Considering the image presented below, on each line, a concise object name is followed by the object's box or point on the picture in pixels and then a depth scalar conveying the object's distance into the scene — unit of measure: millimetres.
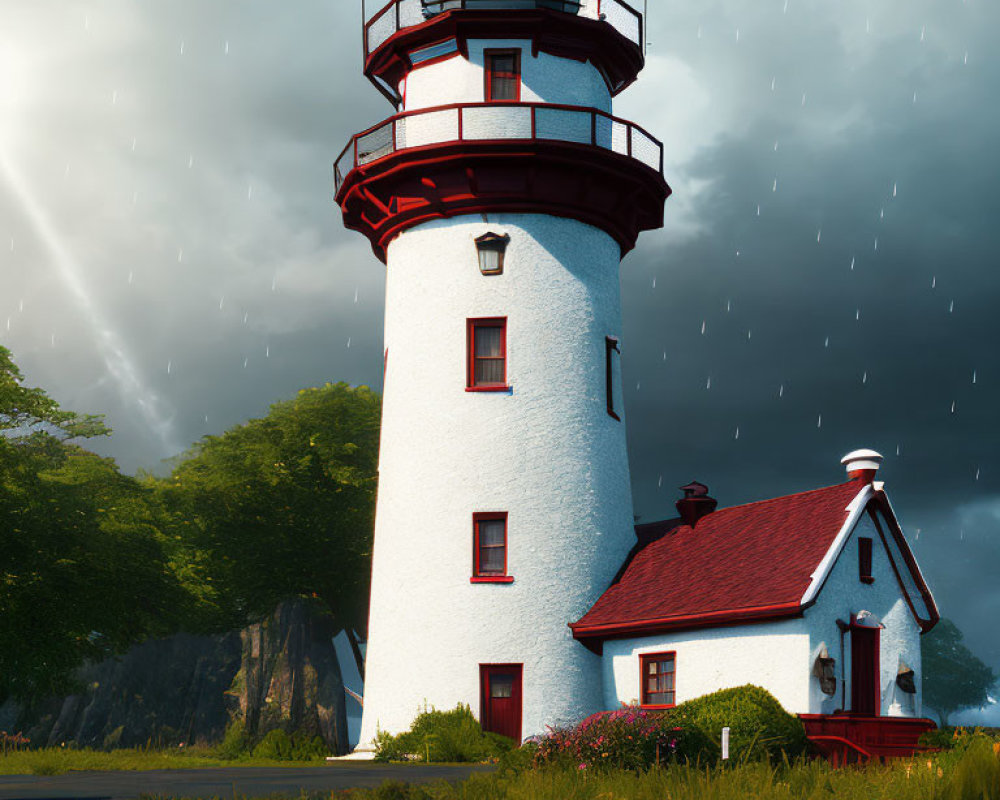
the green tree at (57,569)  29166
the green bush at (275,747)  36781
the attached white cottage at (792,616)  22672
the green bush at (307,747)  36375
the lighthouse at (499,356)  27203
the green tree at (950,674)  119188
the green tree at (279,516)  42500
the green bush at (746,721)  20047
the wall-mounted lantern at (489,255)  28453
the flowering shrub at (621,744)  17188
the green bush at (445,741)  25484
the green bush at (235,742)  40034
